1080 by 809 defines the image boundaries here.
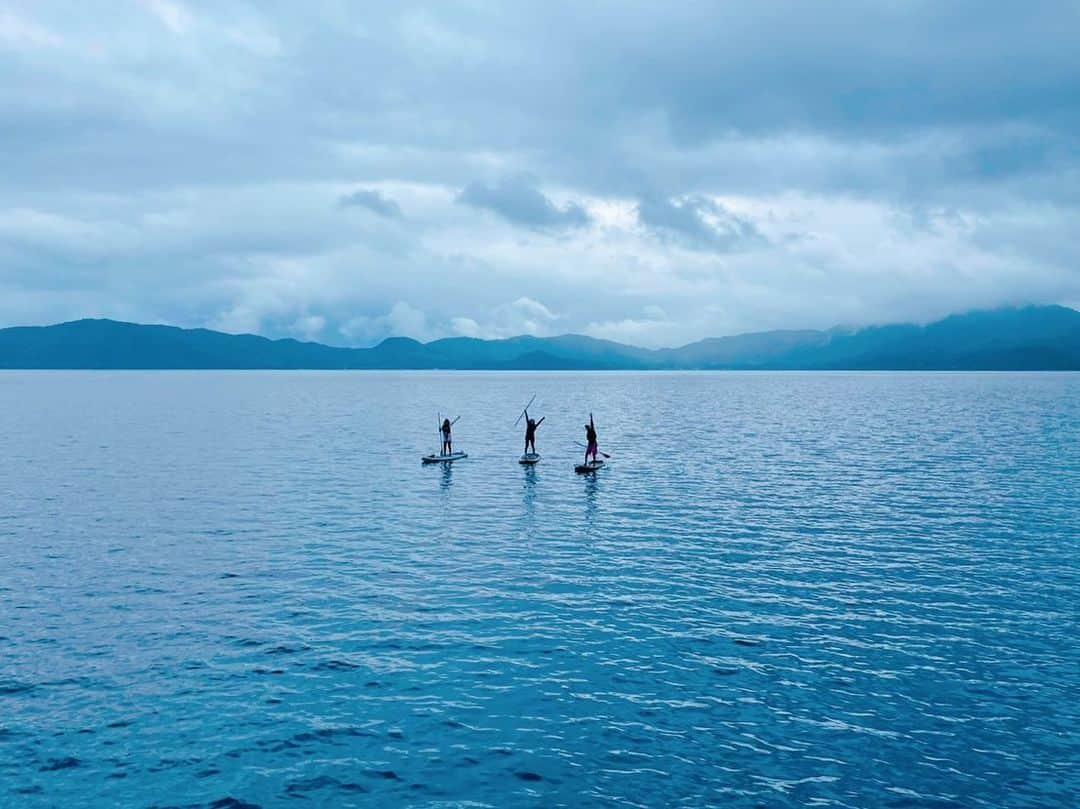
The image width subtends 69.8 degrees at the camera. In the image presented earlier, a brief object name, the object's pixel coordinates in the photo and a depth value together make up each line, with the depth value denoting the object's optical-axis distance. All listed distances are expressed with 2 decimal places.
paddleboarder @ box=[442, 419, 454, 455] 69.46
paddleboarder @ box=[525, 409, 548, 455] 68.62
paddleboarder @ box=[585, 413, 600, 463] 62.56
